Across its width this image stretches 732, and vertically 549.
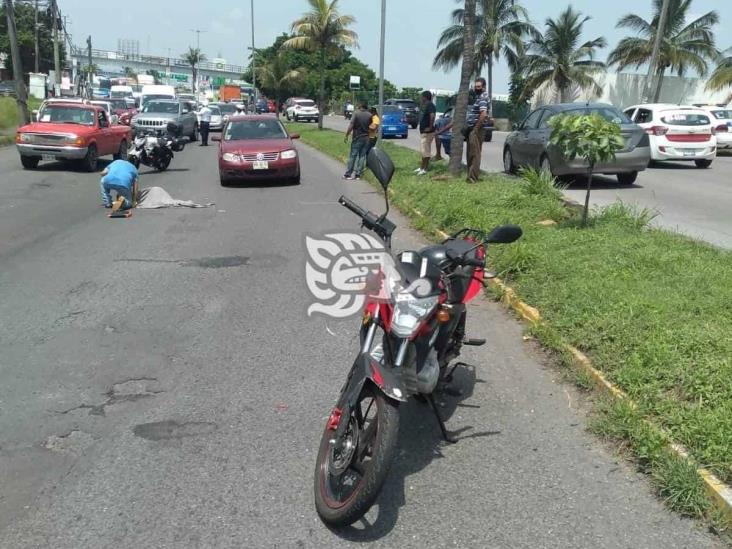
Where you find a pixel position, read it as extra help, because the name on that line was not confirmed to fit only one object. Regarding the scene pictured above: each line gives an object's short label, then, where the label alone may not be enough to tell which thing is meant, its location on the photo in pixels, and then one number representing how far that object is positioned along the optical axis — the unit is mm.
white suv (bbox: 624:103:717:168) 17766
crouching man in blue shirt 11867
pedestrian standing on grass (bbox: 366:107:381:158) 16266
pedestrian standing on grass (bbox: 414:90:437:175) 15781
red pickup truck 17391
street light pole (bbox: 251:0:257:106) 57050
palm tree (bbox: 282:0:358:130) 36000
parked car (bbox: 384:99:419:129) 40838
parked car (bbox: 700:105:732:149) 24344
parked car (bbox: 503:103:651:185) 13547
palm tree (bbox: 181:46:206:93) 99488
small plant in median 7859
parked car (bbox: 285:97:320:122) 51281
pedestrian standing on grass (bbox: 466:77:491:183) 12742
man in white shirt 27891
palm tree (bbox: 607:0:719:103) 40562
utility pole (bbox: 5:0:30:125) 26603
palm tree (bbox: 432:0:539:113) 49656
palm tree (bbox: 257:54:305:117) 57125
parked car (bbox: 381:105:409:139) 32031
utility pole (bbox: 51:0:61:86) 41112
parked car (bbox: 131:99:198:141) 26344
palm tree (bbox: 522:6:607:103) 46469
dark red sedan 15227
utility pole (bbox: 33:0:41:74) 58562
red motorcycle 3143
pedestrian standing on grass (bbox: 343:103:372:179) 16172
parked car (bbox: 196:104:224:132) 37447
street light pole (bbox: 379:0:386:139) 18438
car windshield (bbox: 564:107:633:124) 13891
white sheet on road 12562
